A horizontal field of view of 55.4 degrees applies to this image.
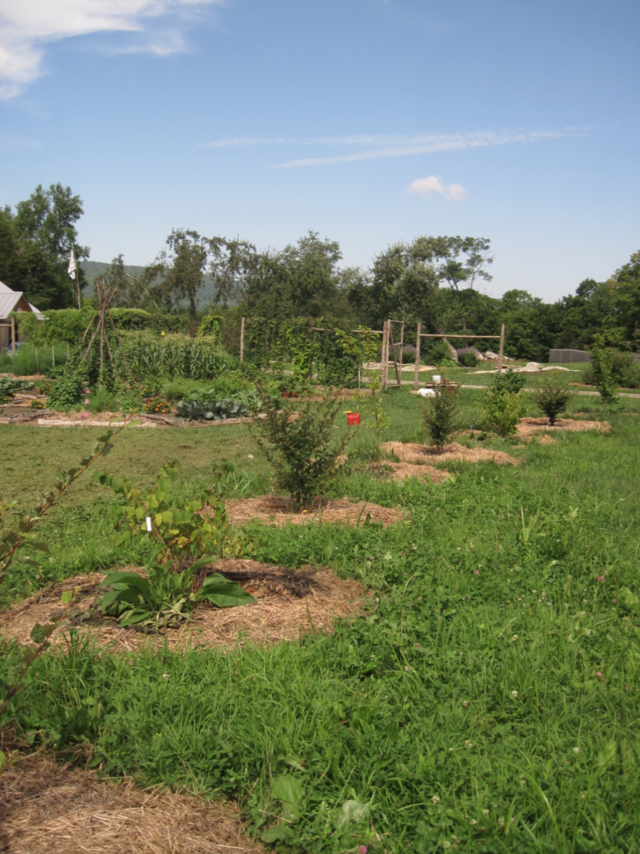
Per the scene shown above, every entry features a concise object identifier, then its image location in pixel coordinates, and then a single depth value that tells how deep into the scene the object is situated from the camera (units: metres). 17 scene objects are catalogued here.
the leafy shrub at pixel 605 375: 13.57
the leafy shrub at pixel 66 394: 12.29
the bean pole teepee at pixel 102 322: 12.95
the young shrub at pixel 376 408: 6.85
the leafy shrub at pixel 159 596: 3.02
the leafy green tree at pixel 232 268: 42.22
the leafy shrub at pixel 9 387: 13.03
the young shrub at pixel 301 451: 5.07
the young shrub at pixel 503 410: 9.71
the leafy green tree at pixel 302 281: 35.66
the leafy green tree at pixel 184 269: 43.34
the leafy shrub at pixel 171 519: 3.12
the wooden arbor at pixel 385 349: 16.66
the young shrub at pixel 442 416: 8.09
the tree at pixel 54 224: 62.60
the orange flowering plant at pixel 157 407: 12.06
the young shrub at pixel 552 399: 11.11
